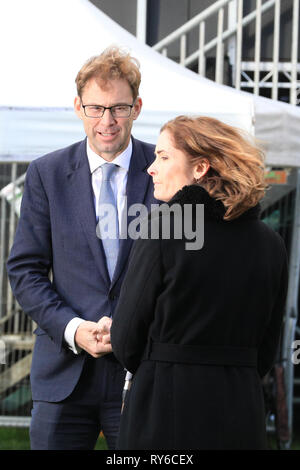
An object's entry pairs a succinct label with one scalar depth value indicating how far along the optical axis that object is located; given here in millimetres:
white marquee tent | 7882
